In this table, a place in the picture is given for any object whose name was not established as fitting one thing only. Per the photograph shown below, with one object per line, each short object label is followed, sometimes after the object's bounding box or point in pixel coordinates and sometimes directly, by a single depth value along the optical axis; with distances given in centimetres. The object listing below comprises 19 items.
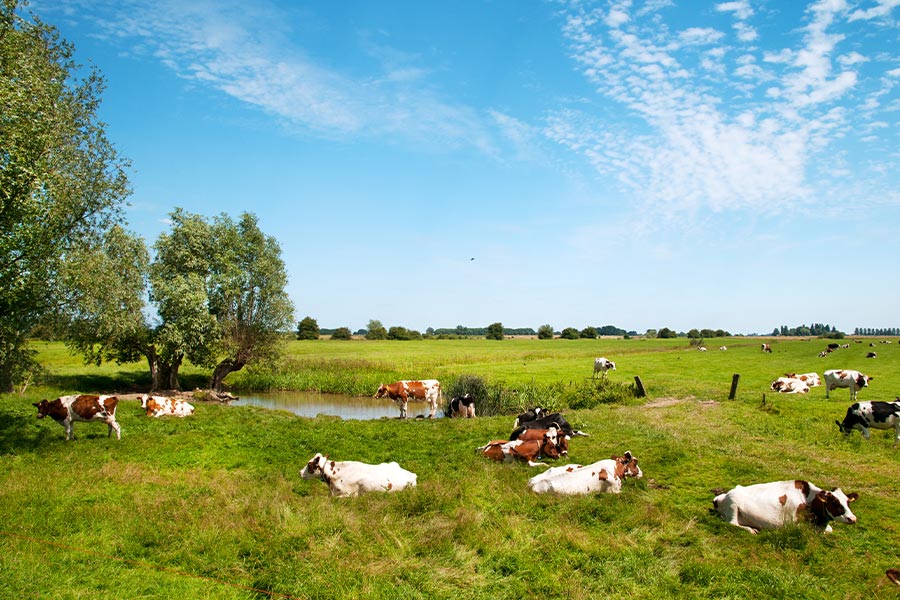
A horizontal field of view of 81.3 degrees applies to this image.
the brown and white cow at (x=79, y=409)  1616
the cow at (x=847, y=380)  2498
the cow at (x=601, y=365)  4056
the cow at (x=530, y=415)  1949
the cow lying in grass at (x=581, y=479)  1099
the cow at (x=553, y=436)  1453
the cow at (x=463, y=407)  2552
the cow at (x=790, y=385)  3028
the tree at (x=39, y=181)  1361
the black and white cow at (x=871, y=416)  1595
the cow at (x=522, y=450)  1388
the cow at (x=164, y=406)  2009
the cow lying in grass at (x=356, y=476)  1115
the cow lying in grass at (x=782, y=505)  905
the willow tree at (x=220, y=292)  3419
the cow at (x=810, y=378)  3274
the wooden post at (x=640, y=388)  2775
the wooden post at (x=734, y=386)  2477
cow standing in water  2627
